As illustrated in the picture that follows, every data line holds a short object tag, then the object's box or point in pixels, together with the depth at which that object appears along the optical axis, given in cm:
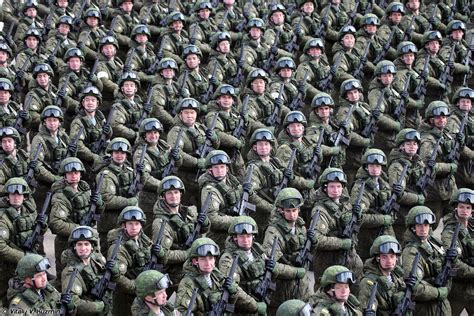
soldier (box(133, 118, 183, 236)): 1884
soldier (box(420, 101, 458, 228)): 1949
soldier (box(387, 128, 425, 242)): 1859
